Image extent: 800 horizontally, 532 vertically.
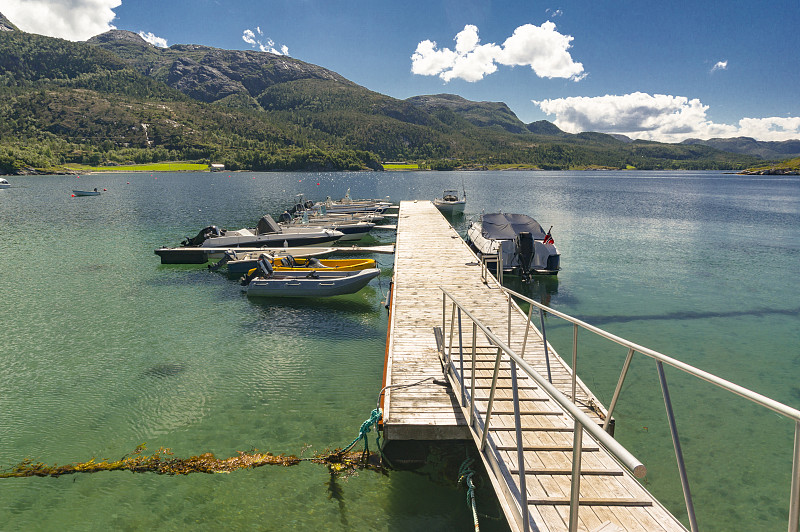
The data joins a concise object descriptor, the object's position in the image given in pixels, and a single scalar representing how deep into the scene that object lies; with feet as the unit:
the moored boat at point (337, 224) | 113.60
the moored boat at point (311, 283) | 63.72
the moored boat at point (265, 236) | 94.94
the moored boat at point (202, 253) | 88.13
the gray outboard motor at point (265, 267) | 67.45
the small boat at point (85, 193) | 230.93
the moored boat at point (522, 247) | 74.43
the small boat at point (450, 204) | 155.53
